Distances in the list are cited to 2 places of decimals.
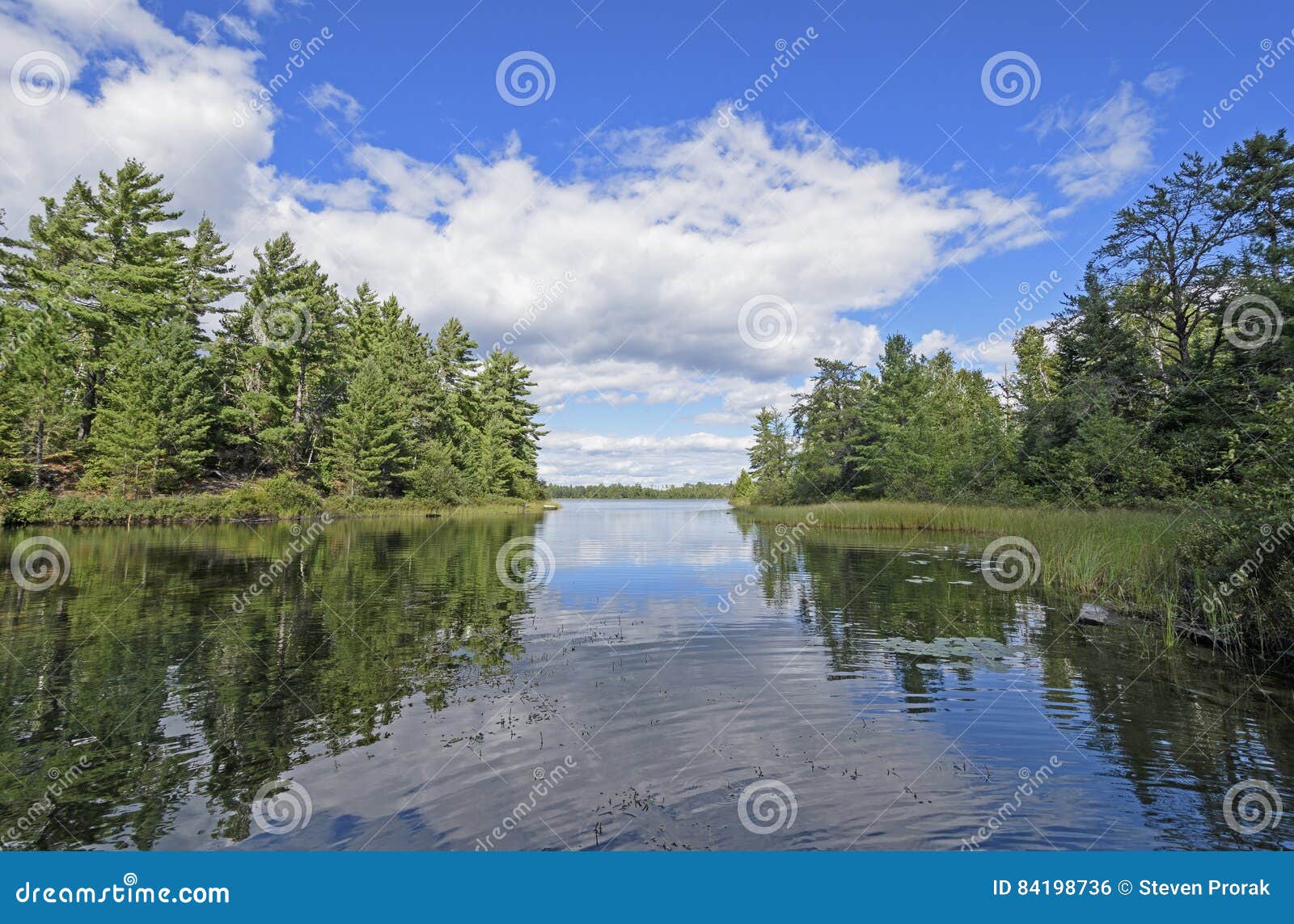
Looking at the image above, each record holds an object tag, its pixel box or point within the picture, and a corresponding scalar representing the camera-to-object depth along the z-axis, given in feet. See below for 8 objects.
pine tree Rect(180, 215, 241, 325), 191.01
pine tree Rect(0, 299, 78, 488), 120.57
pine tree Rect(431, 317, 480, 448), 249.75
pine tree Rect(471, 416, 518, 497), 250.37
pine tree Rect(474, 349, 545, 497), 284.20
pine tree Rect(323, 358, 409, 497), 187.11
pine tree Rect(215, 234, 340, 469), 180.24
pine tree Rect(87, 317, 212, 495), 142.00
